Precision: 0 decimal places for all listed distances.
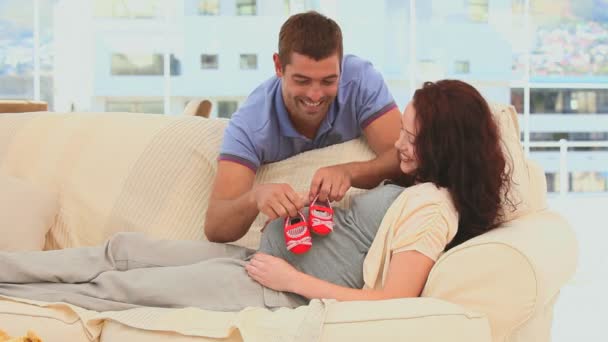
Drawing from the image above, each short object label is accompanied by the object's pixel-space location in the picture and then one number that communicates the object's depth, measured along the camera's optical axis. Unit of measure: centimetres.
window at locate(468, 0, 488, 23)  933
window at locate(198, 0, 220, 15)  905
